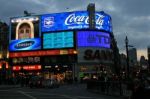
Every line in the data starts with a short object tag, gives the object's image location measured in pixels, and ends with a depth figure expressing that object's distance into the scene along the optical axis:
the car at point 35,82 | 25.13
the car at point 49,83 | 24.69
